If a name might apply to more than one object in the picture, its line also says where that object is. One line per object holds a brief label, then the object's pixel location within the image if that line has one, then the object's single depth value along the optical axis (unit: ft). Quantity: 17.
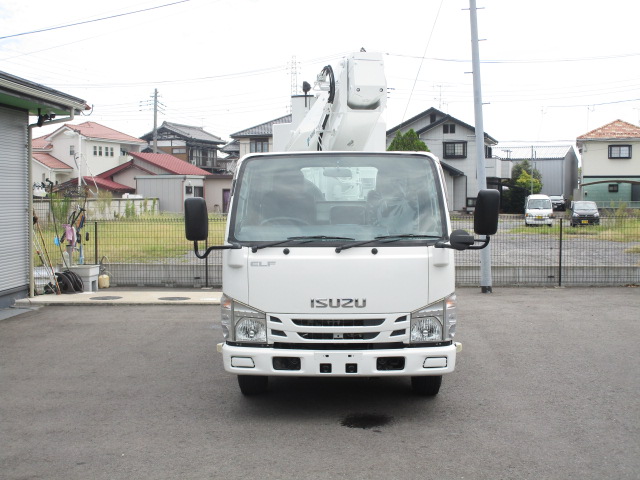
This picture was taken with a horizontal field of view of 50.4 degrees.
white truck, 18.29
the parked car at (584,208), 105.76
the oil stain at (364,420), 18.83
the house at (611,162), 165.48
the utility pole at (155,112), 194.69
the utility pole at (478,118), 45.50
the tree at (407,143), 139.64
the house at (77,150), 171.16
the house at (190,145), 221.87
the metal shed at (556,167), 215.51
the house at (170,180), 160.35
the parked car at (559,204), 169.09
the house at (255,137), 178.60
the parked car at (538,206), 120.37
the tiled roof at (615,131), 165.48
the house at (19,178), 37.83
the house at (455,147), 171.83
